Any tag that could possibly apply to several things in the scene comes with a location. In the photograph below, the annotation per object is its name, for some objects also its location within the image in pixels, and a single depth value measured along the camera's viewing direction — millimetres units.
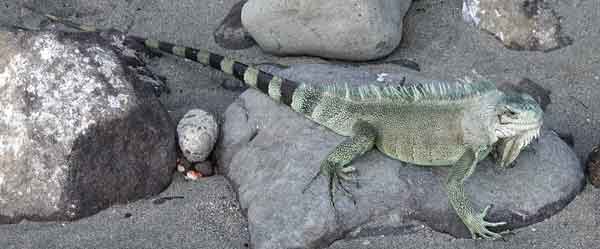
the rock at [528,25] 5145
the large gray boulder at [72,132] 3822
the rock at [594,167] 3908
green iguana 3504
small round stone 4223
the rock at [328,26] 4984
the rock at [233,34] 5633
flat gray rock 3555
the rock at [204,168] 4320
